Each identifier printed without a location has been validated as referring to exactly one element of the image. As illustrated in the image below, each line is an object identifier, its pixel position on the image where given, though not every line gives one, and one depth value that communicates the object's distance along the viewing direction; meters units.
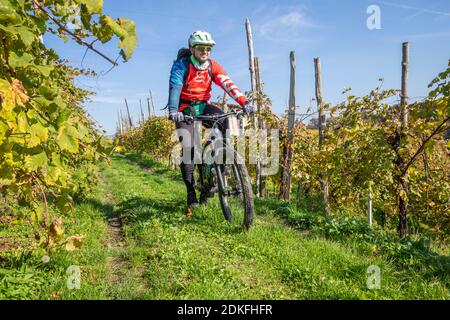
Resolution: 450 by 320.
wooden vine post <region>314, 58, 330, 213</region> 7.96
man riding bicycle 4.82
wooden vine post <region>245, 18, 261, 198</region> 9.05
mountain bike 4.45
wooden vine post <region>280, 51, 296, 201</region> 8.47
